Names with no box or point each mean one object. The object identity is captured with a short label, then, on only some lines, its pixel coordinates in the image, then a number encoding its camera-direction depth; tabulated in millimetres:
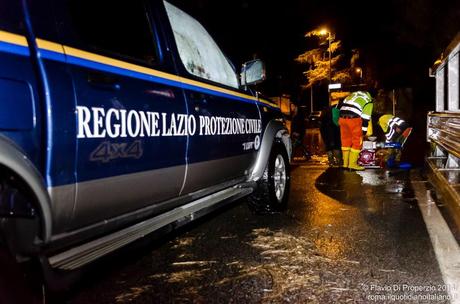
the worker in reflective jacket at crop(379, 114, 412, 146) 9477
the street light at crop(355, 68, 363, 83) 31170
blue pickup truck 2137
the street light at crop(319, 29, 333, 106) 29016
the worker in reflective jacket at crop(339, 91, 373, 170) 9070
